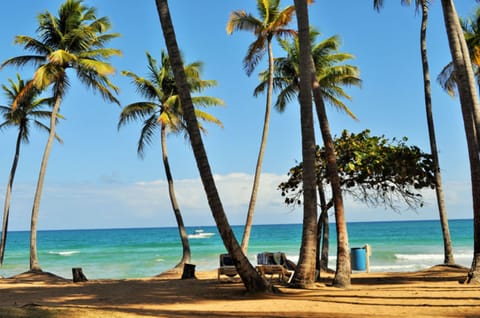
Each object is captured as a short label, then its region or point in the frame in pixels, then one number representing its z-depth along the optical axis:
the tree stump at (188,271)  14.70
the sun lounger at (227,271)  12.16
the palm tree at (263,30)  16.52
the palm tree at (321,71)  17.70
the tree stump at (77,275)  15.04
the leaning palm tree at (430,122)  14.64
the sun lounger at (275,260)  12.92
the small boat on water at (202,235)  77.36
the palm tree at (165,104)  19.94
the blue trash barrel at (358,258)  15.14
